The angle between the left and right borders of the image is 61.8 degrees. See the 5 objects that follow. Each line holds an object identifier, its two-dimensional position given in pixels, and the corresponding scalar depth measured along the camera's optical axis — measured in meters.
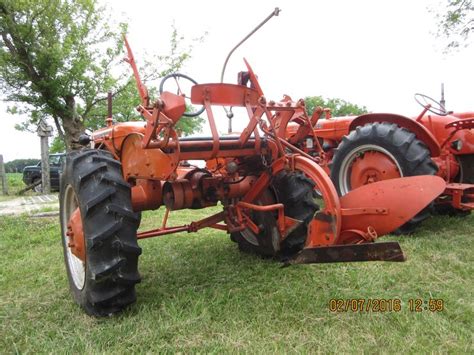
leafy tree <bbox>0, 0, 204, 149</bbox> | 12.21
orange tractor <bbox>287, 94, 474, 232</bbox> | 4.22
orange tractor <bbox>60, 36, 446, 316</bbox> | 2.39
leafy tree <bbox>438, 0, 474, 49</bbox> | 12.58
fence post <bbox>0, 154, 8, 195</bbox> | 13.48
